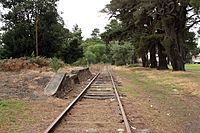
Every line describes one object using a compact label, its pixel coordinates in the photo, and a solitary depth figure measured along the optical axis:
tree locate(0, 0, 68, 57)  33.53
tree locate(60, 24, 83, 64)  42.86
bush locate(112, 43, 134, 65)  64.82
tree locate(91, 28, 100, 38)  124.29
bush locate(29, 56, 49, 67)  22.30
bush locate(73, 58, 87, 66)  51.76
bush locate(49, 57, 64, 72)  21.06
